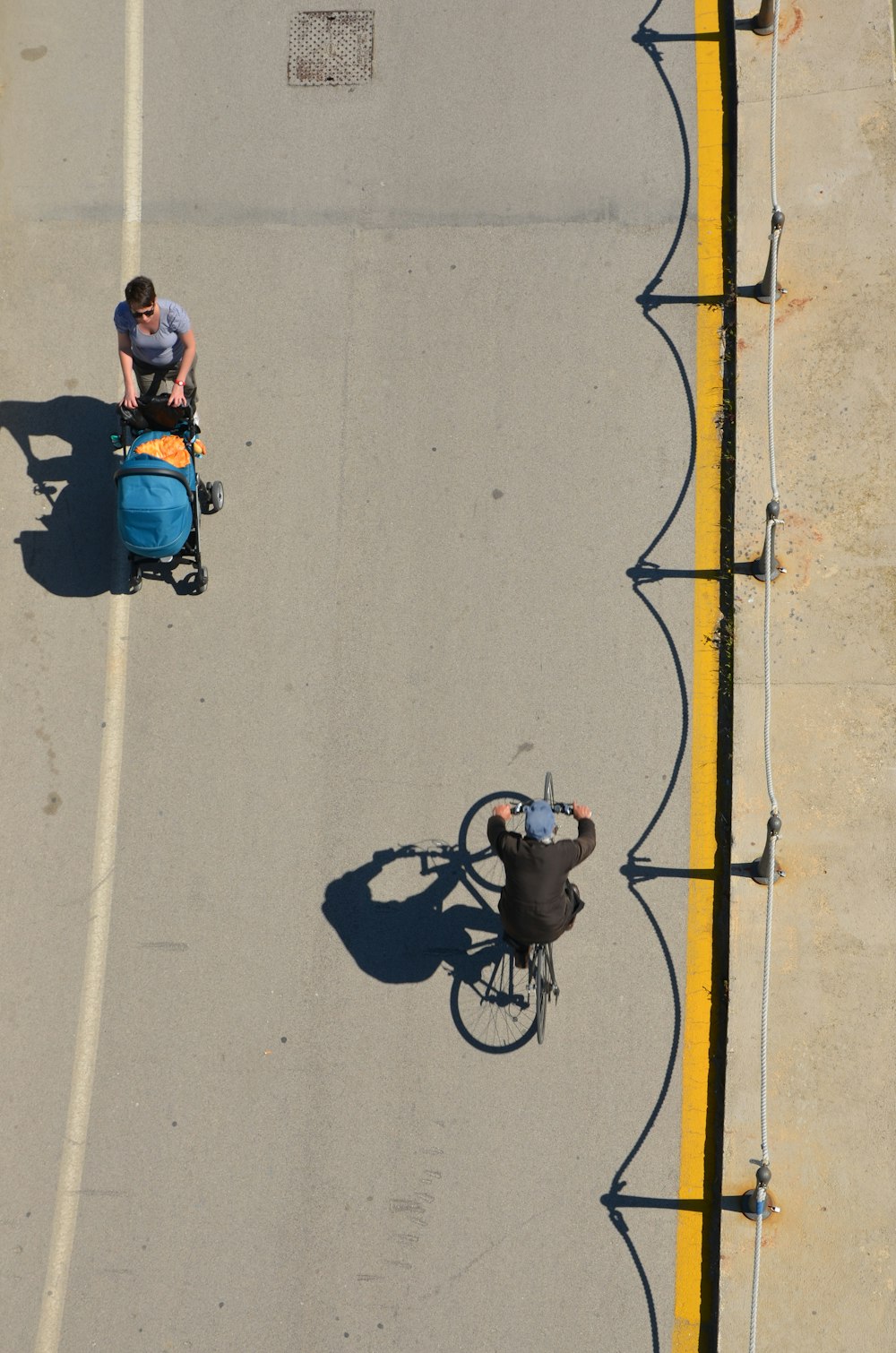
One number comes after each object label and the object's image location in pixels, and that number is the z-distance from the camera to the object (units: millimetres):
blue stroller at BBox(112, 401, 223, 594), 15164
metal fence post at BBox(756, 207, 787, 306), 15859
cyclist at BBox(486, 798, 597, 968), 13617
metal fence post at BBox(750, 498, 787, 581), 14953
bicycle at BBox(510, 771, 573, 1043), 14672
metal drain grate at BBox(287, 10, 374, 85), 18297
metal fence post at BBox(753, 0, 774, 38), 17359
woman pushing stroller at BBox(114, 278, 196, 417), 15284
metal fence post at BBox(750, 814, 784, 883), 14406
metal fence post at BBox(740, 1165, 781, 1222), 14227
